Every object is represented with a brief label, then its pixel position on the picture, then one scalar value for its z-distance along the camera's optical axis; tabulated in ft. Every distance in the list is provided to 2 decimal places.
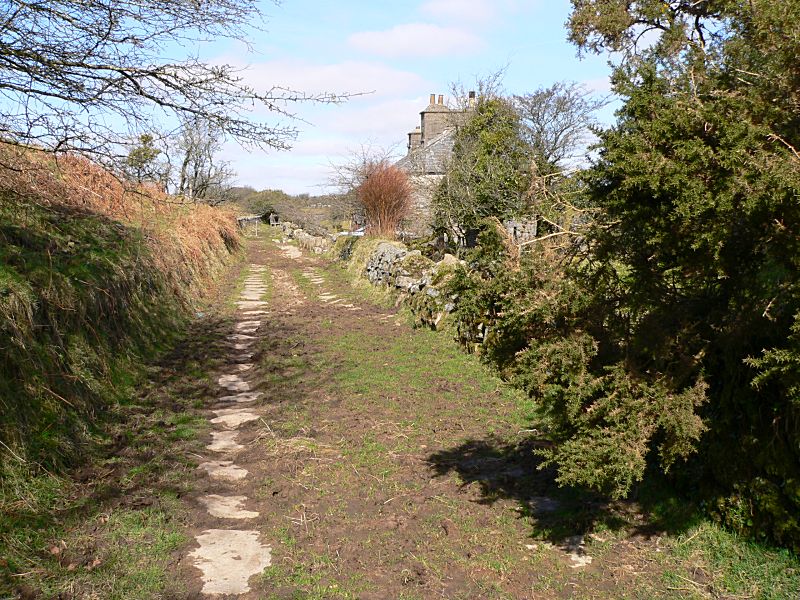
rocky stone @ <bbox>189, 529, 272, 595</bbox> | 12.63
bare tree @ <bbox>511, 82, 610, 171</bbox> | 92.63
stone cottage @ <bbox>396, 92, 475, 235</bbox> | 70.54
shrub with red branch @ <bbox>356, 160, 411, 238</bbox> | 70.49
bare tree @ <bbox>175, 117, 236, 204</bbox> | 86.58
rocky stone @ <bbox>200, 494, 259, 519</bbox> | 15.87
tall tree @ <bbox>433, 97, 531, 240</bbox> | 53.31
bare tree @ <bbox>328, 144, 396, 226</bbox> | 80.84
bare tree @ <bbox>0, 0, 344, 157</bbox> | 16.37
